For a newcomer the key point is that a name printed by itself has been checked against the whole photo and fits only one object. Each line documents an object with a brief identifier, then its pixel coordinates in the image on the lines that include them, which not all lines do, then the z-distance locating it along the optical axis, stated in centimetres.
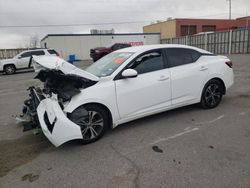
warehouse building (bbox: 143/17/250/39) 4041
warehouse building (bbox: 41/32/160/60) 2869
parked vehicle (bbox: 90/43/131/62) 2017
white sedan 356
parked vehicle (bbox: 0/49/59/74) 1681
